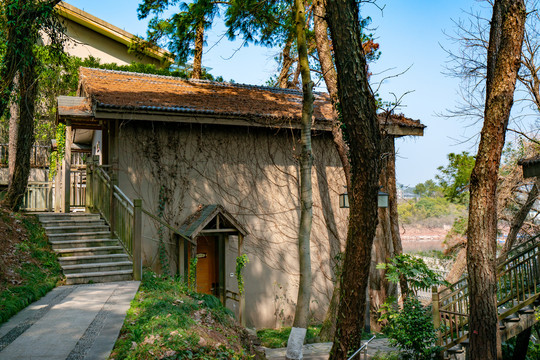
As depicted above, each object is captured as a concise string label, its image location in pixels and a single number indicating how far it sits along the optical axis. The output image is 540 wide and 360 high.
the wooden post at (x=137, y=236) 8.67
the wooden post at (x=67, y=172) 12.41
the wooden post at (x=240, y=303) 10.18
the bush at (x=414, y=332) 7.66
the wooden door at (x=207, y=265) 11.43
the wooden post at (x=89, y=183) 12.14
